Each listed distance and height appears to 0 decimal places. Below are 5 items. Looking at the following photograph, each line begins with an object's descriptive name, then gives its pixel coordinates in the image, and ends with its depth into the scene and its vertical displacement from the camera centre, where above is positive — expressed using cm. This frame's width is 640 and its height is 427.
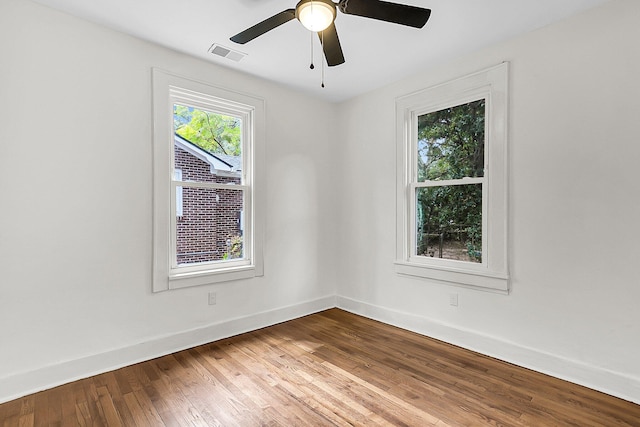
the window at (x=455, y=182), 274 +27
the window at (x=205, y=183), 278 +26
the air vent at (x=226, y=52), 277 +139
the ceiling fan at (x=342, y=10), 164 +103
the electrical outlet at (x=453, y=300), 302 -84
